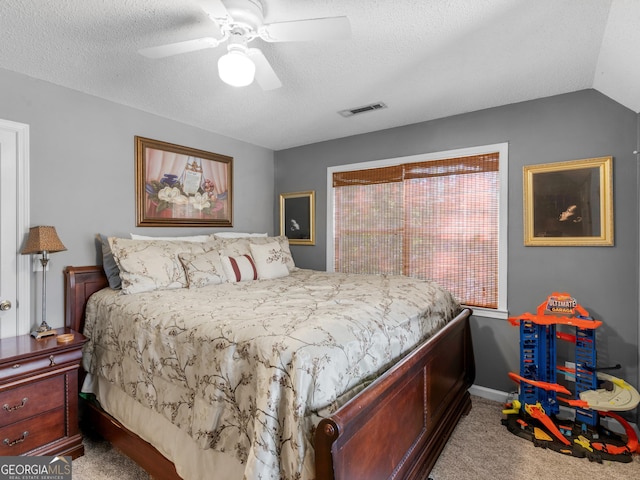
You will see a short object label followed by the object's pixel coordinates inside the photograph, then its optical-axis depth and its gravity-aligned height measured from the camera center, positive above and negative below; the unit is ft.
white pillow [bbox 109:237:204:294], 7.93 -0.57
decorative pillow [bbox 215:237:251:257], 10.11 -0.16
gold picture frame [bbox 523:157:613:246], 8.18 +0.91
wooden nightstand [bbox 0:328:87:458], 6.15 -2.94
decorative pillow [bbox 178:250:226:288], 8.71 -0.72
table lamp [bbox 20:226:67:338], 7.27 -0.11
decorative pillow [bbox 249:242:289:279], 10.39 -0.62
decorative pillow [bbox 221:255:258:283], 9.50 -0.78
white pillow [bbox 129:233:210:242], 9.41 +0.10
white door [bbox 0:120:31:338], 7.42 +0.33
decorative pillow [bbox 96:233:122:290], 8.39 -0.66
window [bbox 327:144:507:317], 9.80 +0.65
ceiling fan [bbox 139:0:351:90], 4.95 +3.21
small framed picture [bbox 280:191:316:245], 13.47 +0.95
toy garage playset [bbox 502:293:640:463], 7.02 -3.34
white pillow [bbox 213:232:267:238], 11.59 +0.22
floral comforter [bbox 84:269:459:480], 3.97 -1.67
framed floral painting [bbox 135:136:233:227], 10.05 +1.77
